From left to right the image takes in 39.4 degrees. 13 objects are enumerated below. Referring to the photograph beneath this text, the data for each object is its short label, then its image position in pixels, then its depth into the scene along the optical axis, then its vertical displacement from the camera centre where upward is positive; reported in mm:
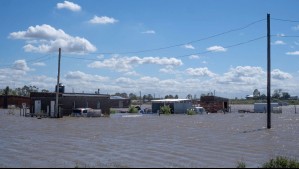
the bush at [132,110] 71125 -1310
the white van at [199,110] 71125 -1161
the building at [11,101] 94688 -102
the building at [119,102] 105562 +21
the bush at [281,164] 12477 -1810
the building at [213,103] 80706 +59
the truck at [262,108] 79912 -744
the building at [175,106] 72188 -515
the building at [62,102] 55281 -43
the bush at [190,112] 66912 -1426
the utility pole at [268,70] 33906 +2801
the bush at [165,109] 68562 -1050
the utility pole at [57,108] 50638 -893
